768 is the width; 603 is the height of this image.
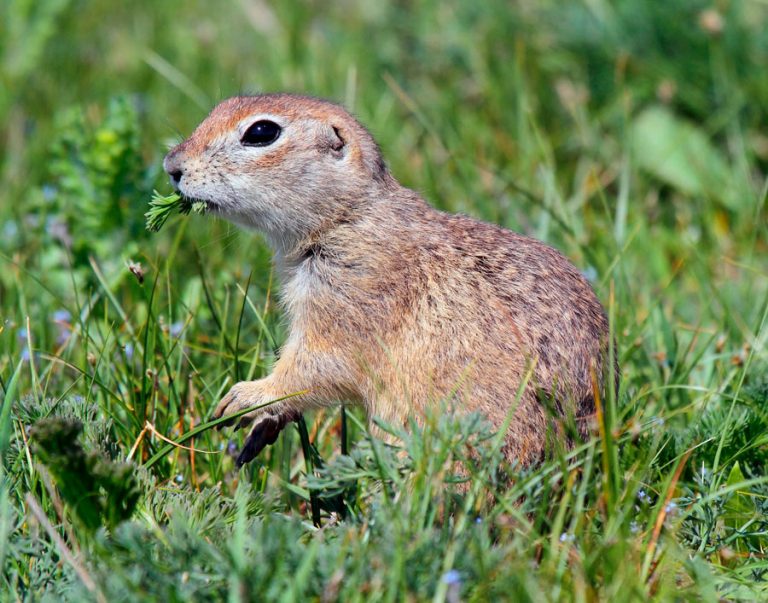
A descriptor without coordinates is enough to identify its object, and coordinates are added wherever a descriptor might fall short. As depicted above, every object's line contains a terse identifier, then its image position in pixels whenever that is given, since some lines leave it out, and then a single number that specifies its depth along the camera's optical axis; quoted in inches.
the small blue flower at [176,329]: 336.6
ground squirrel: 284.5
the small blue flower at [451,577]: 203.8
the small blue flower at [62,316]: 356.2
